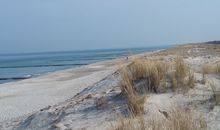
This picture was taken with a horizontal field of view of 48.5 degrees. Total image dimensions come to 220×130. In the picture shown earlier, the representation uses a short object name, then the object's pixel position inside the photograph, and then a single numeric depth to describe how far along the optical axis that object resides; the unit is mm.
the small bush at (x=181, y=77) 4886
